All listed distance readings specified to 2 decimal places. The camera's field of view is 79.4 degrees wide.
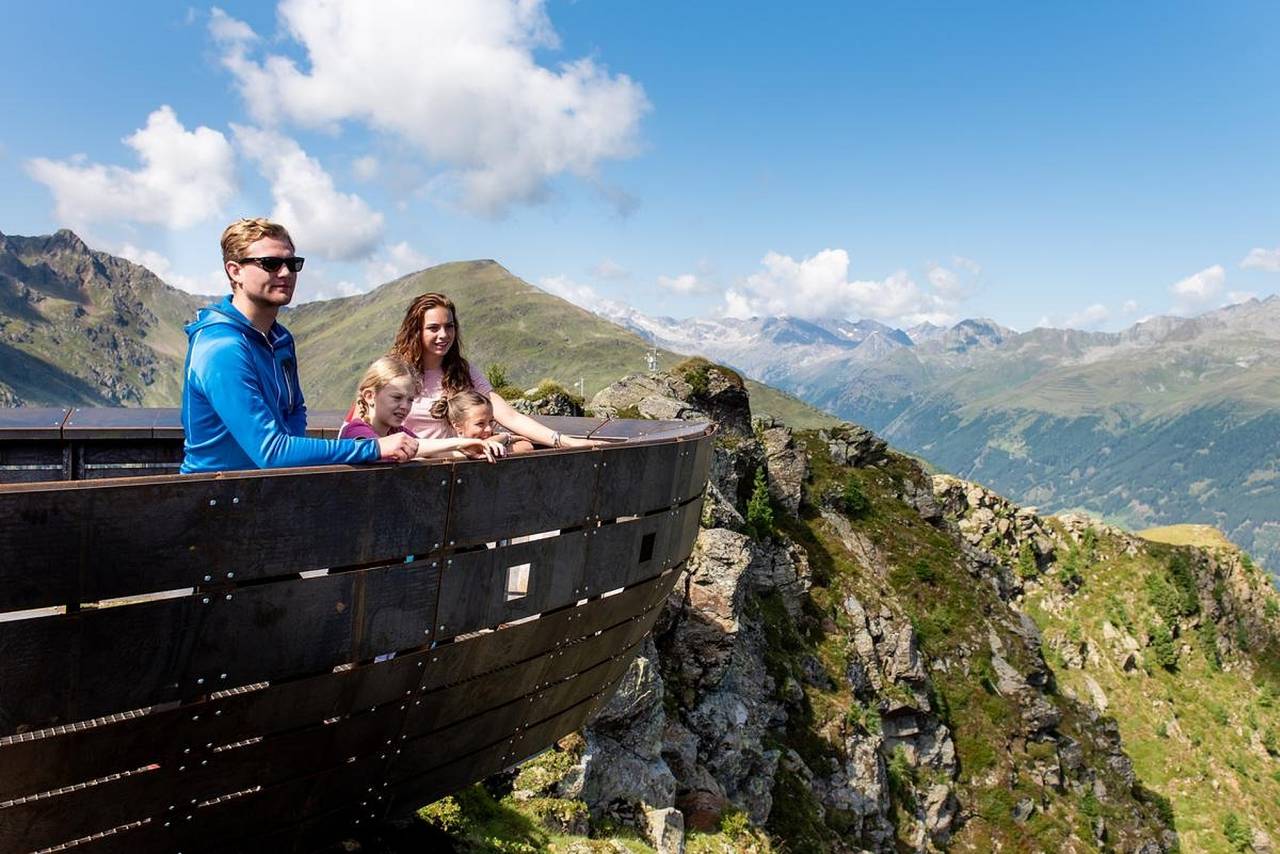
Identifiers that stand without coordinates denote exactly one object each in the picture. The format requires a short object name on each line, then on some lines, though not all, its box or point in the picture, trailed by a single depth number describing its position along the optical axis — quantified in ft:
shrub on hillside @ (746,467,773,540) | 108.06
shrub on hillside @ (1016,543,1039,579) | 233.55
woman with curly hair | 21.38
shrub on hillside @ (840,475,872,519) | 151.84
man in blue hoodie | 15.55
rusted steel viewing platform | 12.50
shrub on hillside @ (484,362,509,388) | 101.41
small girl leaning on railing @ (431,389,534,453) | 21.26
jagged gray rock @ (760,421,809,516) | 129.90
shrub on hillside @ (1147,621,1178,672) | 228.84
